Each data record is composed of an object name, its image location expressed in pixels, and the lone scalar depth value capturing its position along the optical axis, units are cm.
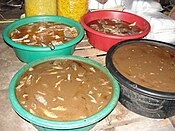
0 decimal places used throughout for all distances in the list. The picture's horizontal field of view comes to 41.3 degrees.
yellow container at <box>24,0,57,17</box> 246
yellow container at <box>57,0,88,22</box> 250
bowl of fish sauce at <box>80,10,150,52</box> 207
